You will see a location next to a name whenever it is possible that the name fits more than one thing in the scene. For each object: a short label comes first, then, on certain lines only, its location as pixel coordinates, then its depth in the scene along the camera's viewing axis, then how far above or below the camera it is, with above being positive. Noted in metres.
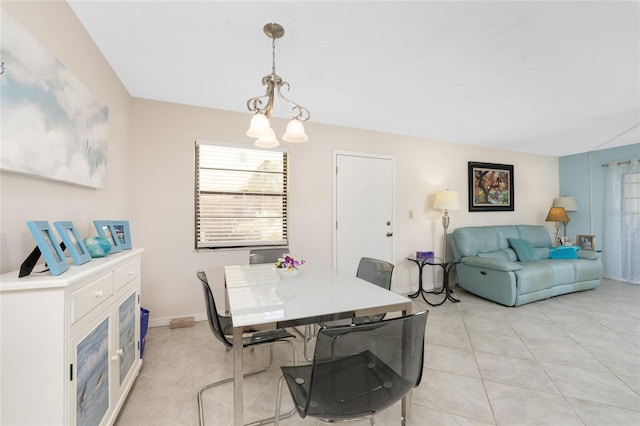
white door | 3.61 +0.08
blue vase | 1.47 -0.19
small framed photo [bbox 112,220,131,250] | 1.89 -0.15
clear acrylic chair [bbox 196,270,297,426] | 1.54 -0.80
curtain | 4.34 -0.13
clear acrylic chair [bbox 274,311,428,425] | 0.91 -0.59
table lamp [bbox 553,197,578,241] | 4.93 +0.19
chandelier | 1.66 +0.59
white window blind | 2.97 +0.20
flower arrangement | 1.93 -0.38
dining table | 1.12 -0.47
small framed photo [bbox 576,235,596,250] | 4.72 -0.51
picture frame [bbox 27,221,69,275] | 1.05 -0.14
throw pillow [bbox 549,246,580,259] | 4.11 -0.62
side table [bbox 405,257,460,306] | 3.60 -1.04
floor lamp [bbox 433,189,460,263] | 3.83 +0.19
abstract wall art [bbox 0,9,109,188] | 1.05 +0.49
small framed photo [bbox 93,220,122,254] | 1.67 -0.13
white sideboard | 0.93 -0.53
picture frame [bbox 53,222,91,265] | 1.24 -0.15
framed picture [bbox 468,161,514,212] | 4.51 +0.48
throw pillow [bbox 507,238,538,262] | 4.08 -0.57
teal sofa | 3.36 -0.73
